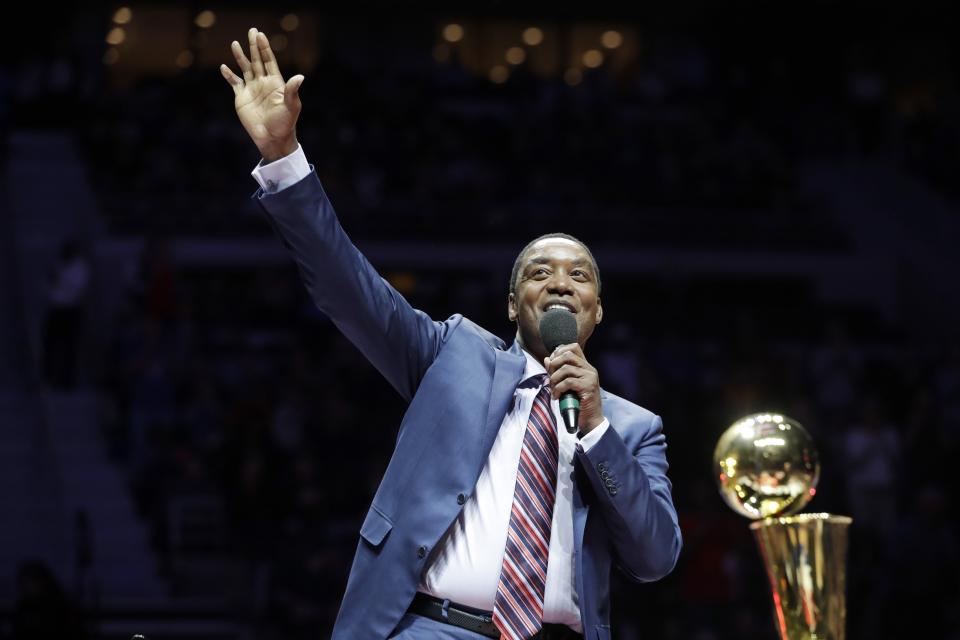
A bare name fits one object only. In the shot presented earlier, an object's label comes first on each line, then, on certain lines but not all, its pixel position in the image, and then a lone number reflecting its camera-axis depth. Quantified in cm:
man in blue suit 678
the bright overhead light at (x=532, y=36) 4484
